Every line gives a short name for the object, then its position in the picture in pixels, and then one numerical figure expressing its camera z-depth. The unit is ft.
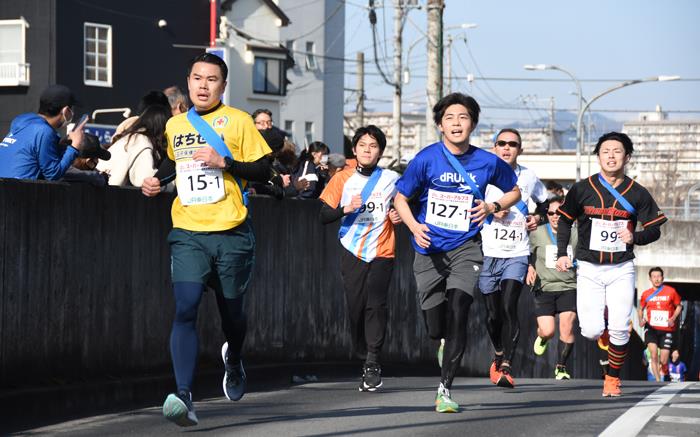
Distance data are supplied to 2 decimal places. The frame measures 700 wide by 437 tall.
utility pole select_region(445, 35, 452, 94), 267.59
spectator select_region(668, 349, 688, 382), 99.50
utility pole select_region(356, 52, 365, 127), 224.12
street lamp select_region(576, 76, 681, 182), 176.92
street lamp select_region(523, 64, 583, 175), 184.01
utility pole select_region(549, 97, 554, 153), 493.77
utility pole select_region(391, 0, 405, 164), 154.71
